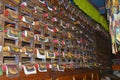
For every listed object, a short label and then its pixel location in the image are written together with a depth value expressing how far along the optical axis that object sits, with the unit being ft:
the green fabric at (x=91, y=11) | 10.18
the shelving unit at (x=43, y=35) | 4.84
